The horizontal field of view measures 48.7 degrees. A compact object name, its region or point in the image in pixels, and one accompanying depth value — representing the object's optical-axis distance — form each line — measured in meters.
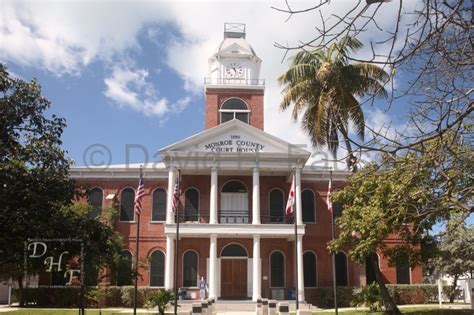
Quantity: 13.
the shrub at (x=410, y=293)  32.12
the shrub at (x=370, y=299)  25.23
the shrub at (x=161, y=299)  23.47
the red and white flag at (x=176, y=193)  25.32
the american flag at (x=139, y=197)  24.06
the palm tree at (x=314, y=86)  25.92
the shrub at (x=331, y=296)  31.03
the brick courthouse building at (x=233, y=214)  30.59
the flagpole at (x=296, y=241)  27.86
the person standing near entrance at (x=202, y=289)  30.23
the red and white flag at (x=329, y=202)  25.60
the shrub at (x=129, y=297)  30.20
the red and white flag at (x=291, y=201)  26.47
